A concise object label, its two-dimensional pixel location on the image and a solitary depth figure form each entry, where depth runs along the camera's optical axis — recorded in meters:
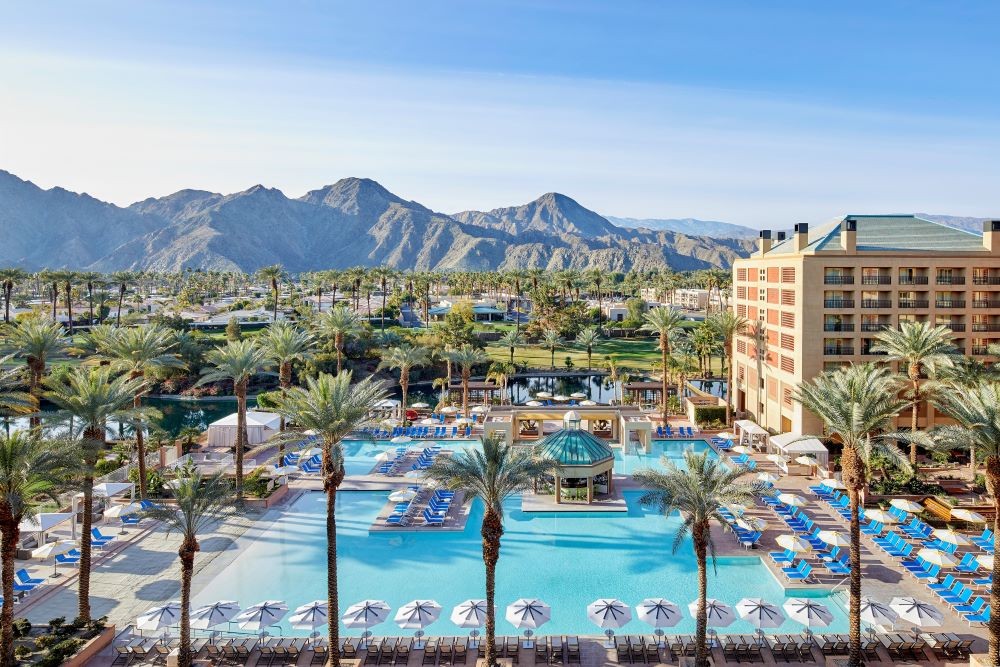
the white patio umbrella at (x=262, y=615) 18.66
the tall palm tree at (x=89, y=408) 20.08
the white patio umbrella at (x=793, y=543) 24.19
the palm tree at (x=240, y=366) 32.16
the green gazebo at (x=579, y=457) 31.31
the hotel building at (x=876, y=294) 39.53
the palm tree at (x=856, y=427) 17.78
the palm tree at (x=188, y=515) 17.47
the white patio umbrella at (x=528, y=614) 18.39
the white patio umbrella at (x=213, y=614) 18.52
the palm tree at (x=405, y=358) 48.41
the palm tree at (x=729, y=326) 45.56
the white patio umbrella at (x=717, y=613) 18.42
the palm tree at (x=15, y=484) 16.64
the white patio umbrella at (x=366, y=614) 18.48
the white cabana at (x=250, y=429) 41.25
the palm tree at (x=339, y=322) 49.50
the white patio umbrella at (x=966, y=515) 26.03
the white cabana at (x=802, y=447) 34.94
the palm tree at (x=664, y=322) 48.51
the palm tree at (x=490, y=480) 17.75
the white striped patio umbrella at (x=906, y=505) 26.93
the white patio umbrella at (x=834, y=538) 24.00
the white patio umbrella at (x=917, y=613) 18.25
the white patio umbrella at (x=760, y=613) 18.36
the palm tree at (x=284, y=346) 38.47
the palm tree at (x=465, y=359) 51.65
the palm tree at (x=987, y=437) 17.16
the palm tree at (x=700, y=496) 17.38
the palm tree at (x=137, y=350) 33.16
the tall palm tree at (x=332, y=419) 18.06
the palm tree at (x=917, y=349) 34.16
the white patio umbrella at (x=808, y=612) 18.38
